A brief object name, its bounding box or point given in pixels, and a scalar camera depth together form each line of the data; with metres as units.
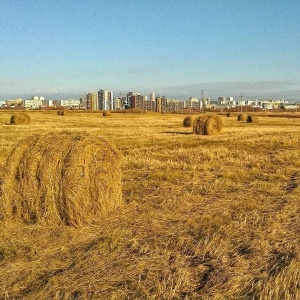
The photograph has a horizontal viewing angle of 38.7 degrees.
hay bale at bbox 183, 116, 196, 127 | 38.91
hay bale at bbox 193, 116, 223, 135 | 29.55
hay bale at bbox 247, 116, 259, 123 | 50.72
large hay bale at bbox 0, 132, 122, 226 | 7.95
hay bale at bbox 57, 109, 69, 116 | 67.42
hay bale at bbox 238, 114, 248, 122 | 54.22
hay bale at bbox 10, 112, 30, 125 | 38.56
